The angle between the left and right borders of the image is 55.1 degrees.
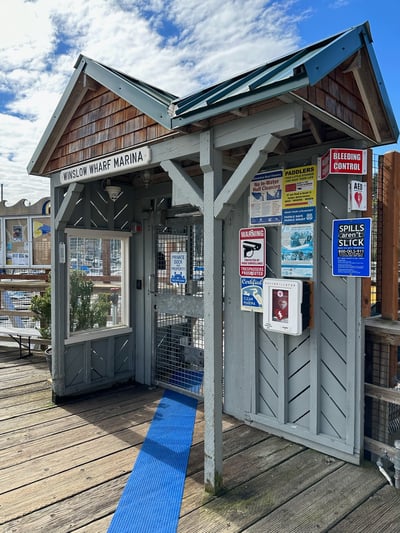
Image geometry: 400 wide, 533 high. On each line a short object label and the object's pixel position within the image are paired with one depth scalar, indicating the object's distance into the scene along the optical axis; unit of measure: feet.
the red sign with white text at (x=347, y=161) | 8.96
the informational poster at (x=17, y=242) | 25.67
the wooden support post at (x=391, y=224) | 9.55
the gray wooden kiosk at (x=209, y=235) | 7.81
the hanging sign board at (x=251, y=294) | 11.01
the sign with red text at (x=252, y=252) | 10.78
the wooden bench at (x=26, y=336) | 18.84
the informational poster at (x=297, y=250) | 10.06
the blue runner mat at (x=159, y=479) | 7.22
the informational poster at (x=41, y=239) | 24.75
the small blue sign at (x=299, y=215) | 9.97
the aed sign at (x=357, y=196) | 9.02
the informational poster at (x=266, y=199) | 10.62
